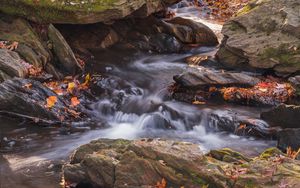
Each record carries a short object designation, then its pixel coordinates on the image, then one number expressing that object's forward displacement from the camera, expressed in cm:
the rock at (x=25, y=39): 1034
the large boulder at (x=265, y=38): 1120
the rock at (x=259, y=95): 991
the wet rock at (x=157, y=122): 899
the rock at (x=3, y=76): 899
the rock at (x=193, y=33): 1457
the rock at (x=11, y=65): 927
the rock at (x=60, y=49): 1098
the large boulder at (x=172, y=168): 499
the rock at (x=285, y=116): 834
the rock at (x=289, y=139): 725
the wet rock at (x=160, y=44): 1398
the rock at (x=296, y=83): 996
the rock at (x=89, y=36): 1258
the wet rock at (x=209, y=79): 1015
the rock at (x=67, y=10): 1057
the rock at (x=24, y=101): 846
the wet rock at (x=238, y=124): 852
